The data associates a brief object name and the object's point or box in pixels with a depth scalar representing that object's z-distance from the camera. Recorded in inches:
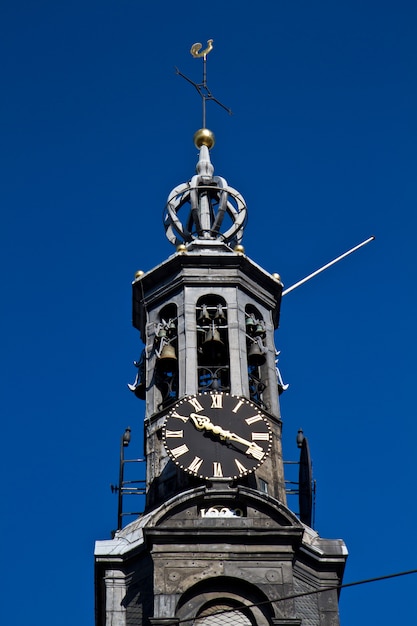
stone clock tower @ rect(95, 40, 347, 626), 1943.9
